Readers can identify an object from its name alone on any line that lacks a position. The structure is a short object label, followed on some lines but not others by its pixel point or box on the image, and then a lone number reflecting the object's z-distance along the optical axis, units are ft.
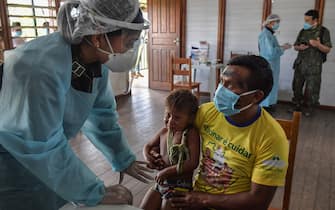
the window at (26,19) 13.53
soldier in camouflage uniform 13.94
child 4.34
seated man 3.52
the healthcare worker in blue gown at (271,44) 13.82
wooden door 18.93
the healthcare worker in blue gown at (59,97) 2.61
